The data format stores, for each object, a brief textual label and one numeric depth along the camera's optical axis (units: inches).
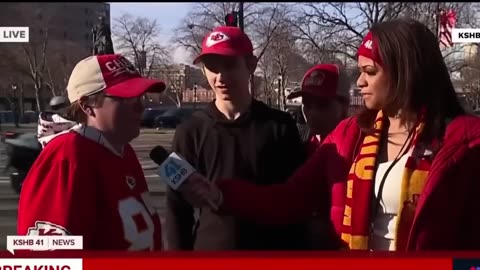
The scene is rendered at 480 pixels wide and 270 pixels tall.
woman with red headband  77.3
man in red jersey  75.5
